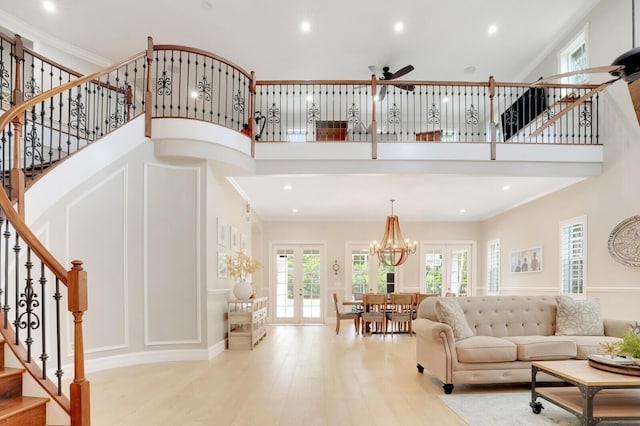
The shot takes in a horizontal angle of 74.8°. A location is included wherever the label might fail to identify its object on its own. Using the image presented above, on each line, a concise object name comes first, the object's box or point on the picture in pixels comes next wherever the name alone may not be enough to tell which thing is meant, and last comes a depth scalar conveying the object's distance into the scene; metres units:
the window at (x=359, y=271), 11.85
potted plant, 3.38
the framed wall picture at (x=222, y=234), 6.63
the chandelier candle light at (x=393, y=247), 9.30
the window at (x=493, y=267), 10.70
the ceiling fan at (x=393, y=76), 6.97
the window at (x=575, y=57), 7.18
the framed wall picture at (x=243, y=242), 8.39
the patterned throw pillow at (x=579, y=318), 4.84
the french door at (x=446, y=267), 11.93
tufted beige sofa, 4.36
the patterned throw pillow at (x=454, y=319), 4.58
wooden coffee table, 3.12
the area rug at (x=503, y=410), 3.47
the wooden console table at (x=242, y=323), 6.79
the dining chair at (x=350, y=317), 8.94
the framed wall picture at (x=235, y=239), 7.53
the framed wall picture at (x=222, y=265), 6.59
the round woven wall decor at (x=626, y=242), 5.71
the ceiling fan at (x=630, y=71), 2.97
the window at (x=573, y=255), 6.96
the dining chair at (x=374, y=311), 8.41
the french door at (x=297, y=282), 11.62
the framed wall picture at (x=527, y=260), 8.42
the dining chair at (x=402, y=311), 8.48
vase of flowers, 6.87
